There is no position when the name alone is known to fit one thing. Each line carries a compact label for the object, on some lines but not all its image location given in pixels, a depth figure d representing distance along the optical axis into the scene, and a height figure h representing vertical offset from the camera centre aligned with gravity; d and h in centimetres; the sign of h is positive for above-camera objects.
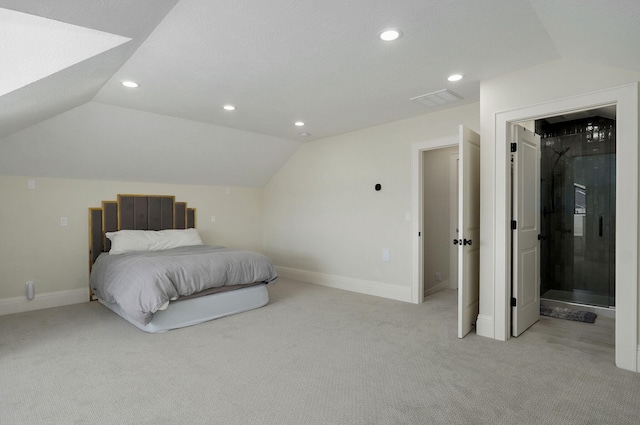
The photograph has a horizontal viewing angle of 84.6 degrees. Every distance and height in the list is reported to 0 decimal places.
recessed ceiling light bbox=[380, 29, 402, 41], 230 +114
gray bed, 336 -72
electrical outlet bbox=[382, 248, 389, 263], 478 -68
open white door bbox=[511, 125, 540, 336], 328 -27
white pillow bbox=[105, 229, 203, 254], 455 -42
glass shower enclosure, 436 -10
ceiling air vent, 355 +112
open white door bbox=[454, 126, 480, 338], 316 -24
